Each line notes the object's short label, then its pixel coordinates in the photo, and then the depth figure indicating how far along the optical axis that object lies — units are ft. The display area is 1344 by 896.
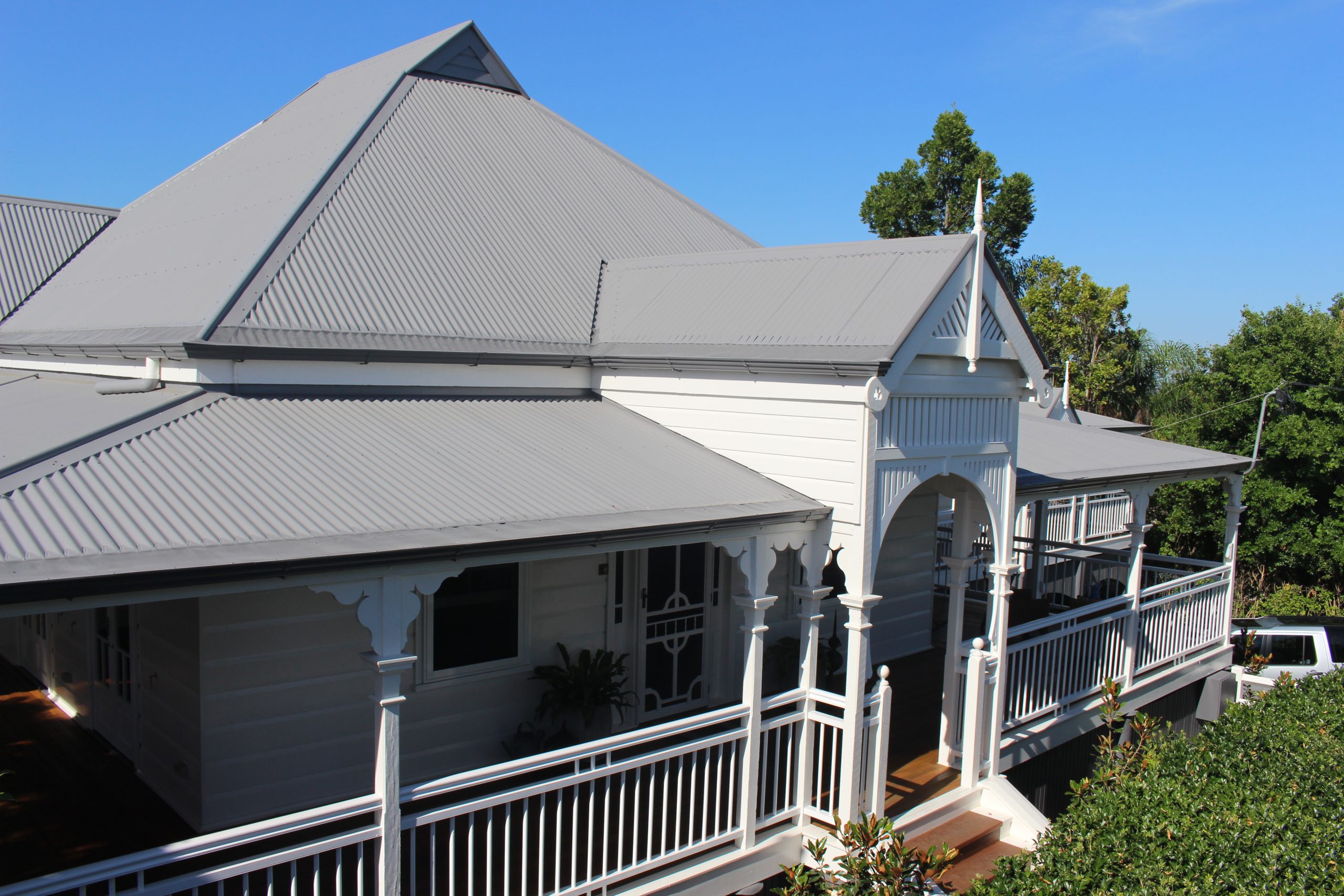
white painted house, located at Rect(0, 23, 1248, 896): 19.69
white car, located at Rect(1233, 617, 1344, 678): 48.06
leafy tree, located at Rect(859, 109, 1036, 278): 134.41
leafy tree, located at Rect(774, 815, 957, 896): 21.12
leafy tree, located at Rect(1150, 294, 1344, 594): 69.31
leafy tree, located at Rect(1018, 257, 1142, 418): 138.92
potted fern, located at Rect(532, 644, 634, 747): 29.43
